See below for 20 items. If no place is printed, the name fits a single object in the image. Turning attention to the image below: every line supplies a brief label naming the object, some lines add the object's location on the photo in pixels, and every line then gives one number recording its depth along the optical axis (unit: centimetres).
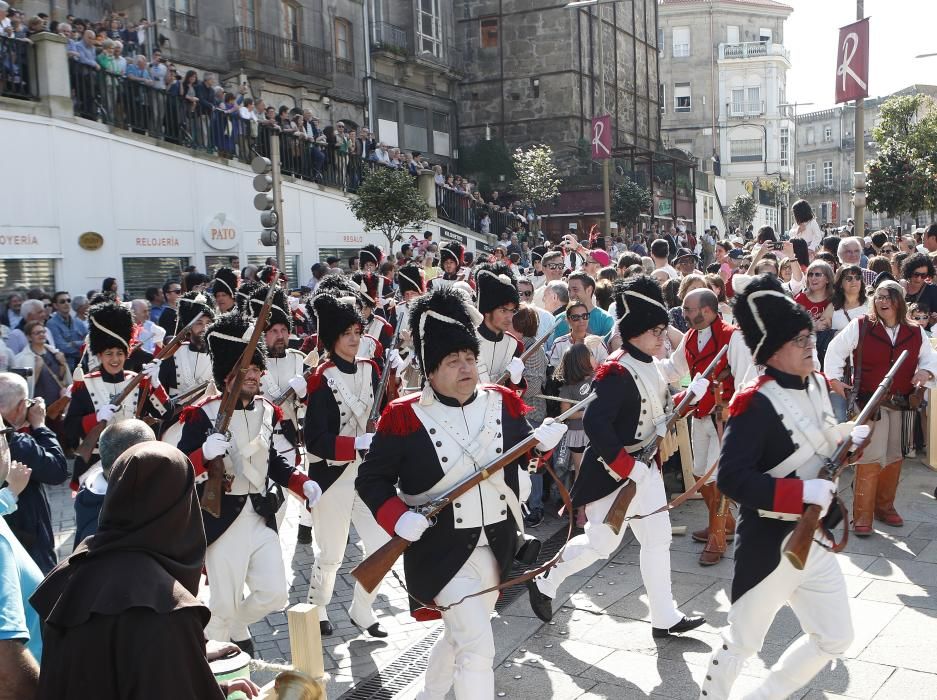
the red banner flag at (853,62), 1239
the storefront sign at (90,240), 1496
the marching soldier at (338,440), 567
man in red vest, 649
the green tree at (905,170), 2214
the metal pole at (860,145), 1289
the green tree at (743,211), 4916
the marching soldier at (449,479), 401
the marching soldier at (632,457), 521
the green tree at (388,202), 1880
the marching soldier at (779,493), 379
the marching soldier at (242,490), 477
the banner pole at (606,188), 1930
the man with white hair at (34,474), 468
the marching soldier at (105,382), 639
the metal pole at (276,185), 1326
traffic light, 1236
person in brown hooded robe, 225
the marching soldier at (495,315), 703
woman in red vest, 680
